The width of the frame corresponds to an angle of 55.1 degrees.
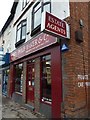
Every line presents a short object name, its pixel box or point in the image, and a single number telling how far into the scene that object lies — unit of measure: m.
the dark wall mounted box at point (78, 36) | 3.33
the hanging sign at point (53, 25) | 2.80
